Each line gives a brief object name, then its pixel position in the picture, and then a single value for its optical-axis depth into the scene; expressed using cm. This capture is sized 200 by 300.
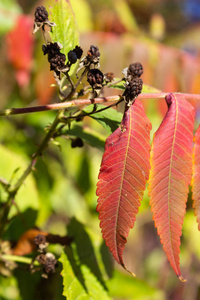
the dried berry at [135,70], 48
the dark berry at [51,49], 48
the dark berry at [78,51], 49
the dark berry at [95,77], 47
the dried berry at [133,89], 46
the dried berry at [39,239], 53
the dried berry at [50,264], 53
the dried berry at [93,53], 48
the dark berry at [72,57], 48
